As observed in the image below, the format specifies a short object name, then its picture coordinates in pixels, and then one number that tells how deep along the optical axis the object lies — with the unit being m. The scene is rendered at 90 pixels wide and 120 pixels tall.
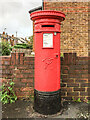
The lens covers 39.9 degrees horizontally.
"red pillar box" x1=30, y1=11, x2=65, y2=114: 2.51
